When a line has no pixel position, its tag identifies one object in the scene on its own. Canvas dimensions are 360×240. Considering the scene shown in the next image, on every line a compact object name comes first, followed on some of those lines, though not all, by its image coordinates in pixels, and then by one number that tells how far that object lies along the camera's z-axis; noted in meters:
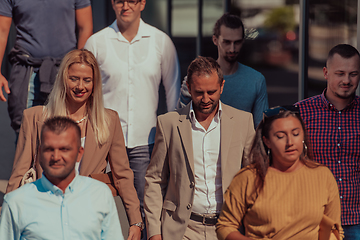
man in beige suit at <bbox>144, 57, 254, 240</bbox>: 7.08
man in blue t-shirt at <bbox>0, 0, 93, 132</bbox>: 9.23
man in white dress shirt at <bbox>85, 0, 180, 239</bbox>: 9.09
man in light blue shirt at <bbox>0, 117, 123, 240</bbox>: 5.65
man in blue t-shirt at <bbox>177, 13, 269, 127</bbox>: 8.80
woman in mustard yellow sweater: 5.93
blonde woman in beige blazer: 7.34
